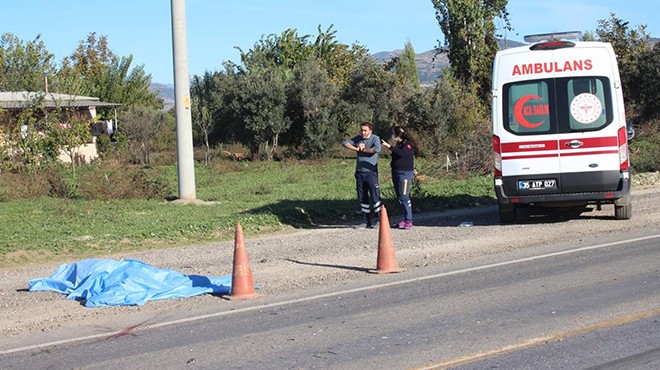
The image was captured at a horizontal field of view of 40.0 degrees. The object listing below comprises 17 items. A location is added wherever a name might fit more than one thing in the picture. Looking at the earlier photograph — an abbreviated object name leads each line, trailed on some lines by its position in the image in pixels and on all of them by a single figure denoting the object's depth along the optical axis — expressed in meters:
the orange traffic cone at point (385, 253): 11.55
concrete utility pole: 20.84
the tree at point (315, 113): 39.91
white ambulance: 14.99
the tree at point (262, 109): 39.81
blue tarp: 10.23
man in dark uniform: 15.95
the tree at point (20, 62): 48.22
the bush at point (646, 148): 27.14
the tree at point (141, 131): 39.50
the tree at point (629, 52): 37.72
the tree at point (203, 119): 40.25
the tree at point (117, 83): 55.69
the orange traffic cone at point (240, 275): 10.12
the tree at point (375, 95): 41.69
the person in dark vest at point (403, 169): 15.96
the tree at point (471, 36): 45.00
